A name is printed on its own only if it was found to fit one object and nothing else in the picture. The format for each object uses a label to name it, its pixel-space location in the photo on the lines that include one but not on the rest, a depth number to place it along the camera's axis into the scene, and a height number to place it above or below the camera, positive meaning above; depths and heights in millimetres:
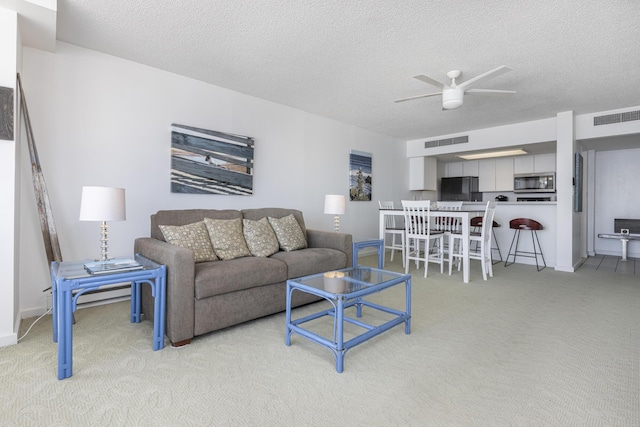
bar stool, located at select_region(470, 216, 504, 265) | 5432 -259
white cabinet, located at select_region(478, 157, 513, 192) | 7363 +811
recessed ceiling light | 6382 +1138
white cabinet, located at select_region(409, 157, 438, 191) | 6930 +782
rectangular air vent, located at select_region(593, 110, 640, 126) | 4598 +1323
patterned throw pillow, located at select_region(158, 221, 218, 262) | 2689 -245
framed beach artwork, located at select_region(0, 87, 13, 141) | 2176 +643
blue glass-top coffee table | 1916 -530
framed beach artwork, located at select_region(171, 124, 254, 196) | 3561 +554
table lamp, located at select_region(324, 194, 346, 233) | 3844 +51
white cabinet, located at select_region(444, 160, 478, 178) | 7828 +1001
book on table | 1964 -364
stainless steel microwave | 6852 +576
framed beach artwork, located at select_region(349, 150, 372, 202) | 5777 +602
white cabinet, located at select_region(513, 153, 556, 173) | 6850 +989
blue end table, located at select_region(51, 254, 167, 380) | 1763 -462
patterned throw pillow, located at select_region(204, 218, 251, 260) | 2881 -270
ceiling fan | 3296 +1199
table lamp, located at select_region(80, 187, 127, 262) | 2127 +28
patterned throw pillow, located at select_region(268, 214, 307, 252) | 3385 -258
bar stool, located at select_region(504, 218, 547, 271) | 5031 -402
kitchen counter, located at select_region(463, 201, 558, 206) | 5176 +103
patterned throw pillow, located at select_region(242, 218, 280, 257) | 3117 -284
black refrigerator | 7688 +491
